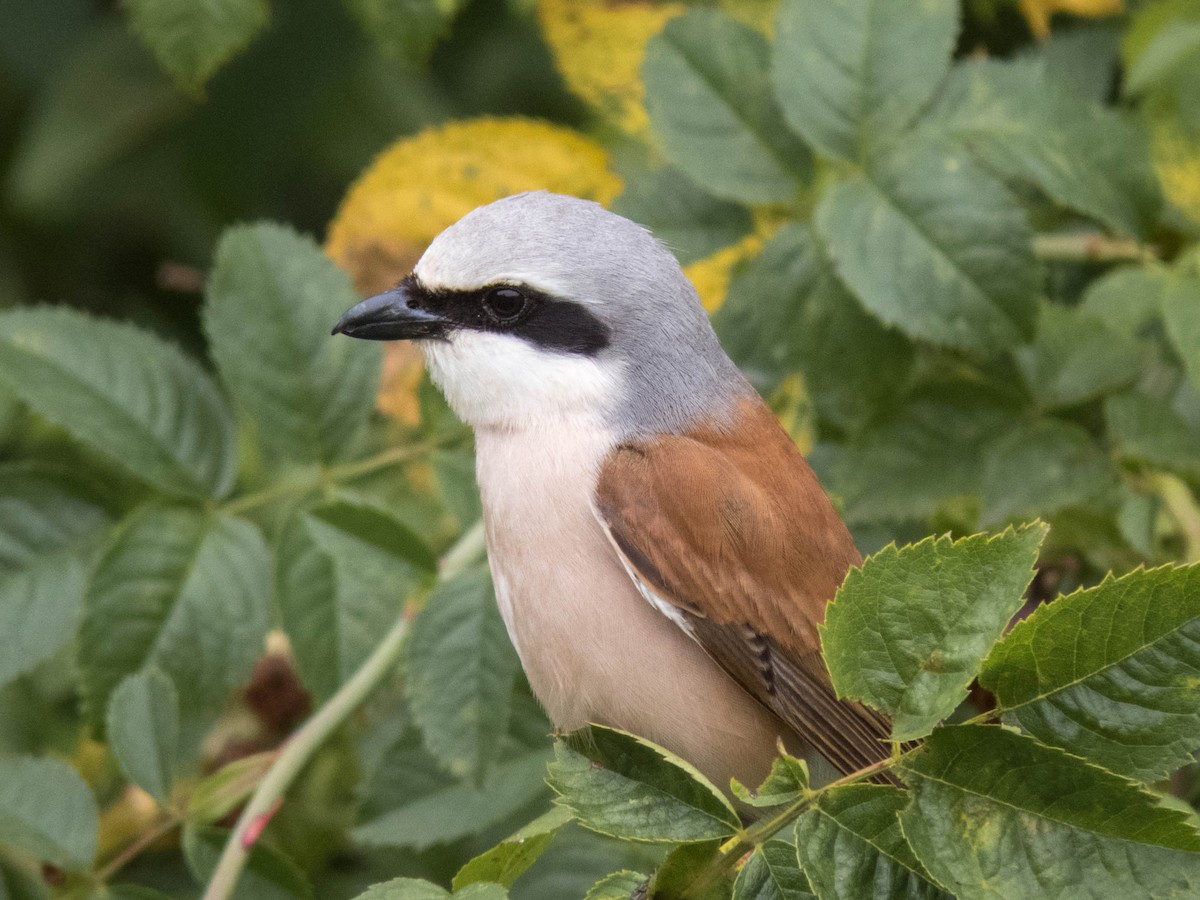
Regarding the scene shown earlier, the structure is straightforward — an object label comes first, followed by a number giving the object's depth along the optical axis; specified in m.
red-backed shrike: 4.15
